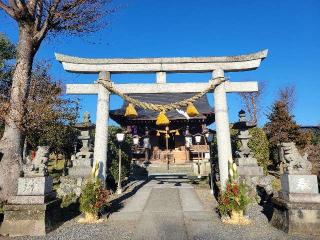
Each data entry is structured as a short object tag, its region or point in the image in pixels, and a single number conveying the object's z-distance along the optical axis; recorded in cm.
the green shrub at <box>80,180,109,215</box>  705
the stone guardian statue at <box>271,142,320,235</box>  588
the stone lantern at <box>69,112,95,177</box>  1142
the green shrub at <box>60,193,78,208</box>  952
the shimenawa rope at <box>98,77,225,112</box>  849
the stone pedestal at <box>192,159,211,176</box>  1799
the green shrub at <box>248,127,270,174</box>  1652
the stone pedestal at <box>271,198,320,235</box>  584
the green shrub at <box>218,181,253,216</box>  686
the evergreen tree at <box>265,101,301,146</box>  1981
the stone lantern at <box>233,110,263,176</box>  1135
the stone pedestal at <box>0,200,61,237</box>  610
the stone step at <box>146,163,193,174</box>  2219
